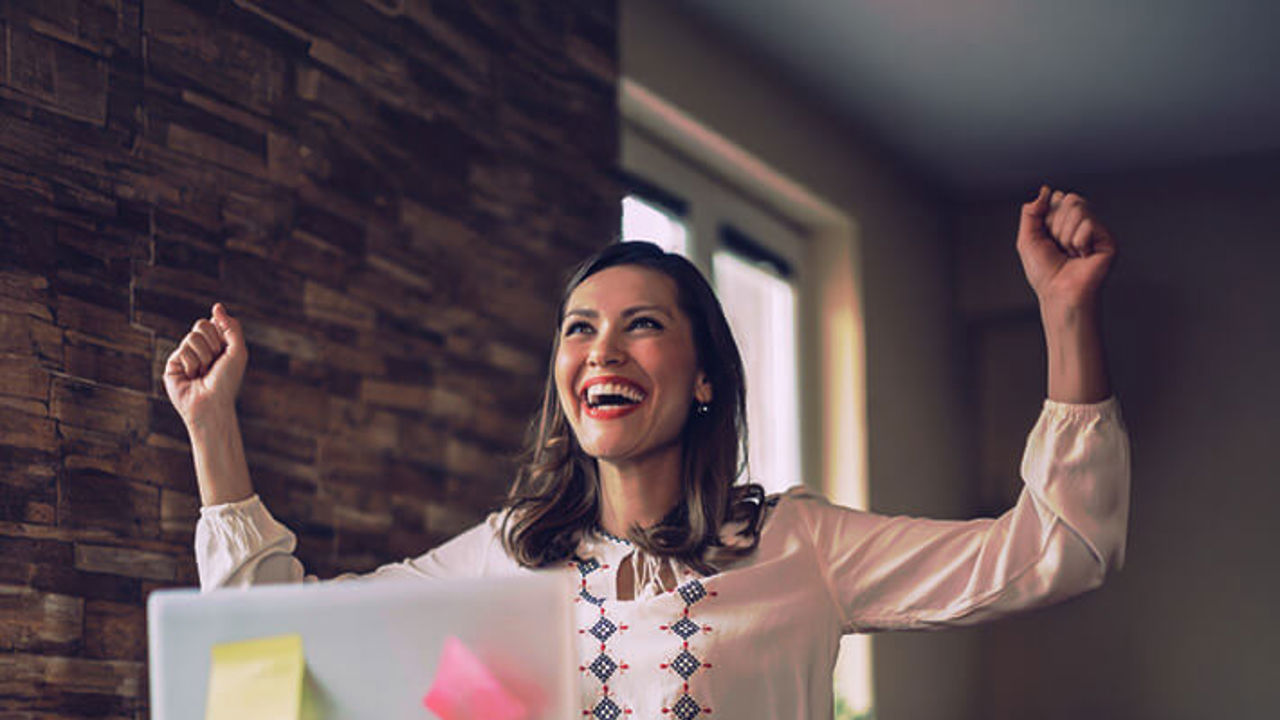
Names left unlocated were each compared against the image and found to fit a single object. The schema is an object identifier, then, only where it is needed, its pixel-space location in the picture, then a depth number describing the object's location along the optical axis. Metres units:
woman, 1.50
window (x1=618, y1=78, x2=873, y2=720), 4.14
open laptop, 1.06
